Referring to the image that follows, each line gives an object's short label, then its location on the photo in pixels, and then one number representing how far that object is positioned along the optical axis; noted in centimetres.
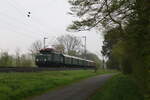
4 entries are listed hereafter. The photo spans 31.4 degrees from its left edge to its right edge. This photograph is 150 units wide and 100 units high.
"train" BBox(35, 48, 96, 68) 4450
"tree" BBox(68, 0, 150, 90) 1168
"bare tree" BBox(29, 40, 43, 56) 11384
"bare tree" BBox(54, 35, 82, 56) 11794
